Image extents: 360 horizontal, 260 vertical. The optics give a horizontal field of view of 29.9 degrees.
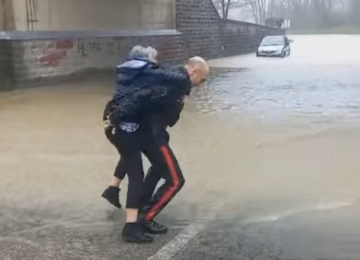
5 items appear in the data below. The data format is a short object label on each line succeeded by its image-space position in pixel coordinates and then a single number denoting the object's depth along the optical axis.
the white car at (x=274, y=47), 41.69
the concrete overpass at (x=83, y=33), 19.33
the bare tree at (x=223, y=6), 47.13
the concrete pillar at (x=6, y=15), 19.00
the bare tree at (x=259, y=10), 80.24
